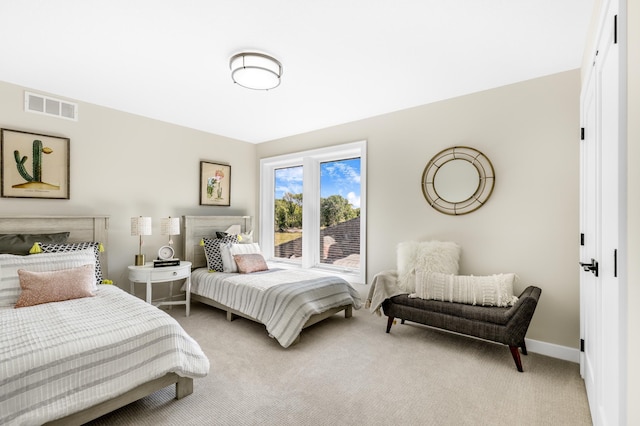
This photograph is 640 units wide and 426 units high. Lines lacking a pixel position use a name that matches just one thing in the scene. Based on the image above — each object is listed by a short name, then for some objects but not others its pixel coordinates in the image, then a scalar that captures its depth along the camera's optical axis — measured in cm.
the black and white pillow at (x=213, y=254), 401
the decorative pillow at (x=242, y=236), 439
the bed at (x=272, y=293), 286
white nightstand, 338
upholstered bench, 232
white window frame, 392
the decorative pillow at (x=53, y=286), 226
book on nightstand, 354
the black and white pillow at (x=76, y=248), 284
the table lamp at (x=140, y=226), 347
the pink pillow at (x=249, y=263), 386
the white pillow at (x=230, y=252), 392
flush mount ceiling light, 240
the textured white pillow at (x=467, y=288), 264
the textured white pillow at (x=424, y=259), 305
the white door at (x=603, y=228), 126
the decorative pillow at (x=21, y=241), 272
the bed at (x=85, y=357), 147
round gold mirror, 305
